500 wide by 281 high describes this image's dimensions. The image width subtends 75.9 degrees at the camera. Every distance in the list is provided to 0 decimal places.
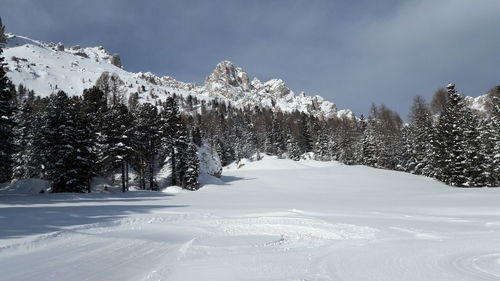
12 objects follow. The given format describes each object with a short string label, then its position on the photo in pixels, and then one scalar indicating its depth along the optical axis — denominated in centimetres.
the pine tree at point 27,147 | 3991
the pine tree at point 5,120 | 2286
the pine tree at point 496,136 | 3850
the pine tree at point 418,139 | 5208
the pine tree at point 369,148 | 7012
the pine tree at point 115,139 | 3559
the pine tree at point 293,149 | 8756
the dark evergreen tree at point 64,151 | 3042
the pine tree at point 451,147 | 3934
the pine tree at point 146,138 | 4256
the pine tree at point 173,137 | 4306
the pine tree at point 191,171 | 4159
